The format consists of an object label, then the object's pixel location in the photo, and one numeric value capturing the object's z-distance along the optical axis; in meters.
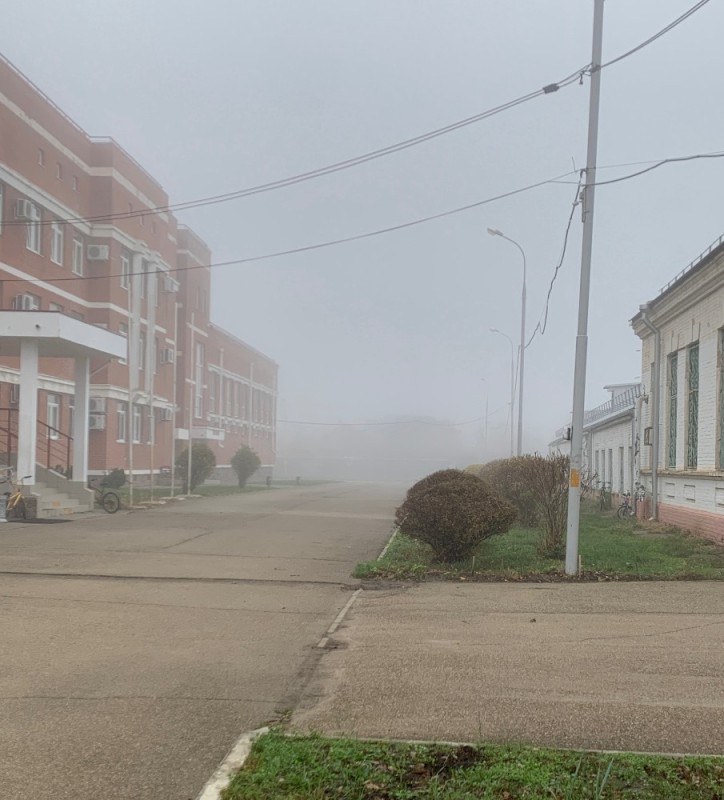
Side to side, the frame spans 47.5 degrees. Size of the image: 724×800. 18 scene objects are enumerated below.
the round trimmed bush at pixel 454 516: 12.43
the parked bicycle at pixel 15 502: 20.11
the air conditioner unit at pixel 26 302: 31.08
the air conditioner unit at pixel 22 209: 30.90
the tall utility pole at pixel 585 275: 11.96
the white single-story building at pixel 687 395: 16.12
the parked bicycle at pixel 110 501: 23.69
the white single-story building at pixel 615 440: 27.09
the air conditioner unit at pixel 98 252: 37.94
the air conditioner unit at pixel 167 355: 46.25
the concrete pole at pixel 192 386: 52.94
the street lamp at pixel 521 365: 33.28
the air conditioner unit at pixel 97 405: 38.47
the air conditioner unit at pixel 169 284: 43.91
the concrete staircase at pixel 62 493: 21.80
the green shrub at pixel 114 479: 33.47
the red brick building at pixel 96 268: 30.97
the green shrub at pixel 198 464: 35.69
